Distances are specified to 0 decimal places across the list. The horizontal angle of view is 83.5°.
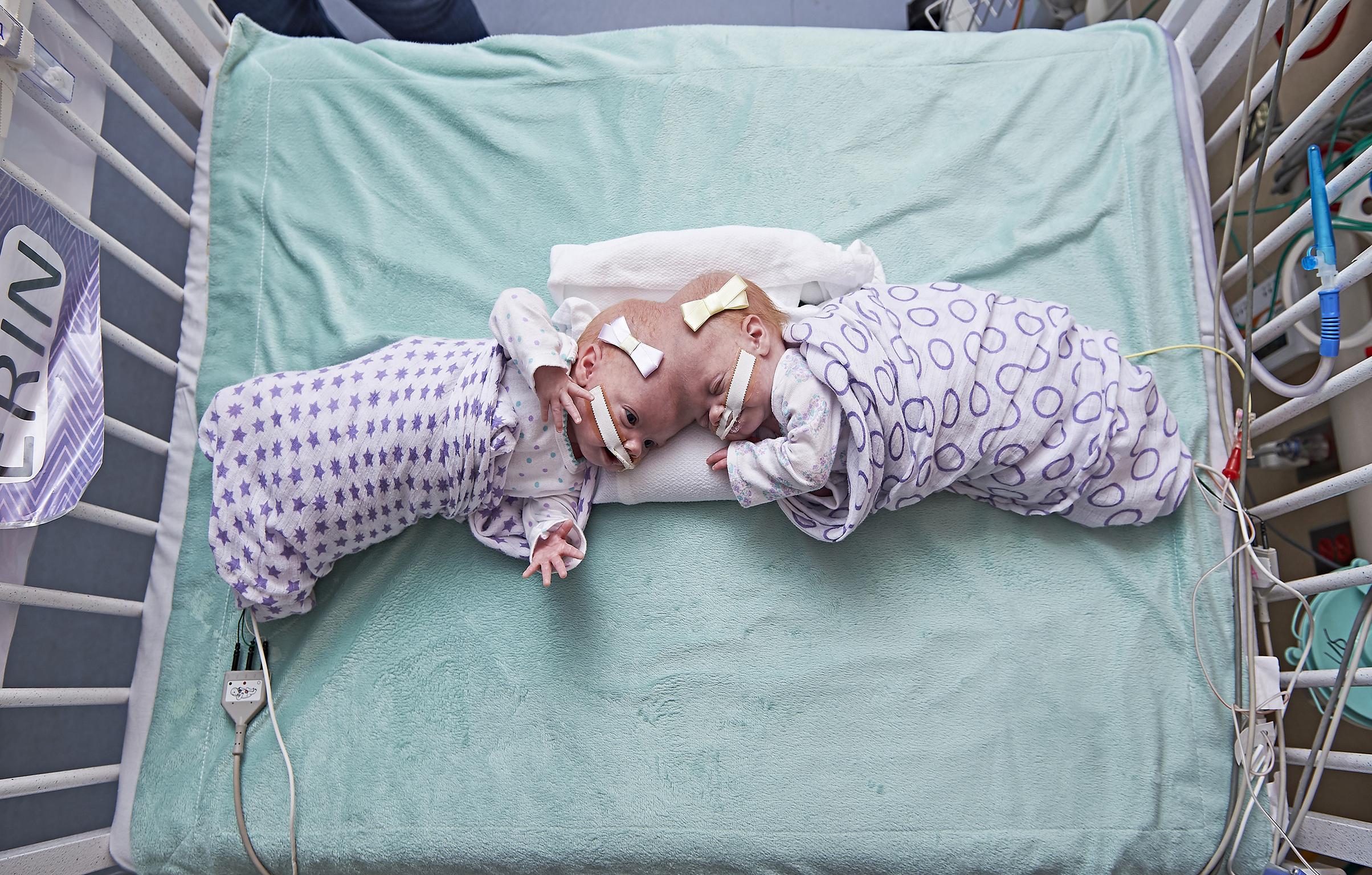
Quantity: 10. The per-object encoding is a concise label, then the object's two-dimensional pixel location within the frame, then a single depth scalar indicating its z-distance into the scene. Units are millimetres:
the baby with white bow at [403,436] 1298
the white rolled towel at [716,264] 1459
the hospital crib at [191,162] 1190
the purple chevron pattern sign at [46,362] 1107
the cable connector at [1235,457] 1359
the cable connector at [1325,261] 1207
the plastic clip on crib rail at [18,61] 1103
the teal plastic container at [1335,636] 1346
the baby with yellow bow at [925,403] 1265
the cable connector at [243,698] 1365
